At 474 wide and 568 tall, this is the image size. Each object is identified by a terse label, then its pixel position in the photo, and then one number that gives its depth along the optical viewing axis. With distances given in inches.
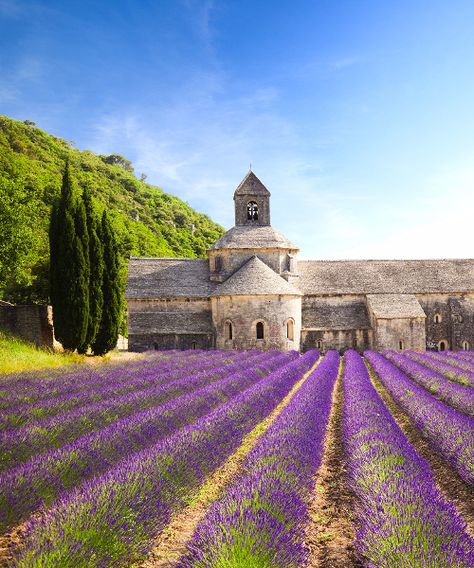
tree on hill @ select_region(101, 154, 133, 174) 4299.7
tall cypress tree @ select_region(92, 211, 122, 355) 1030.4
